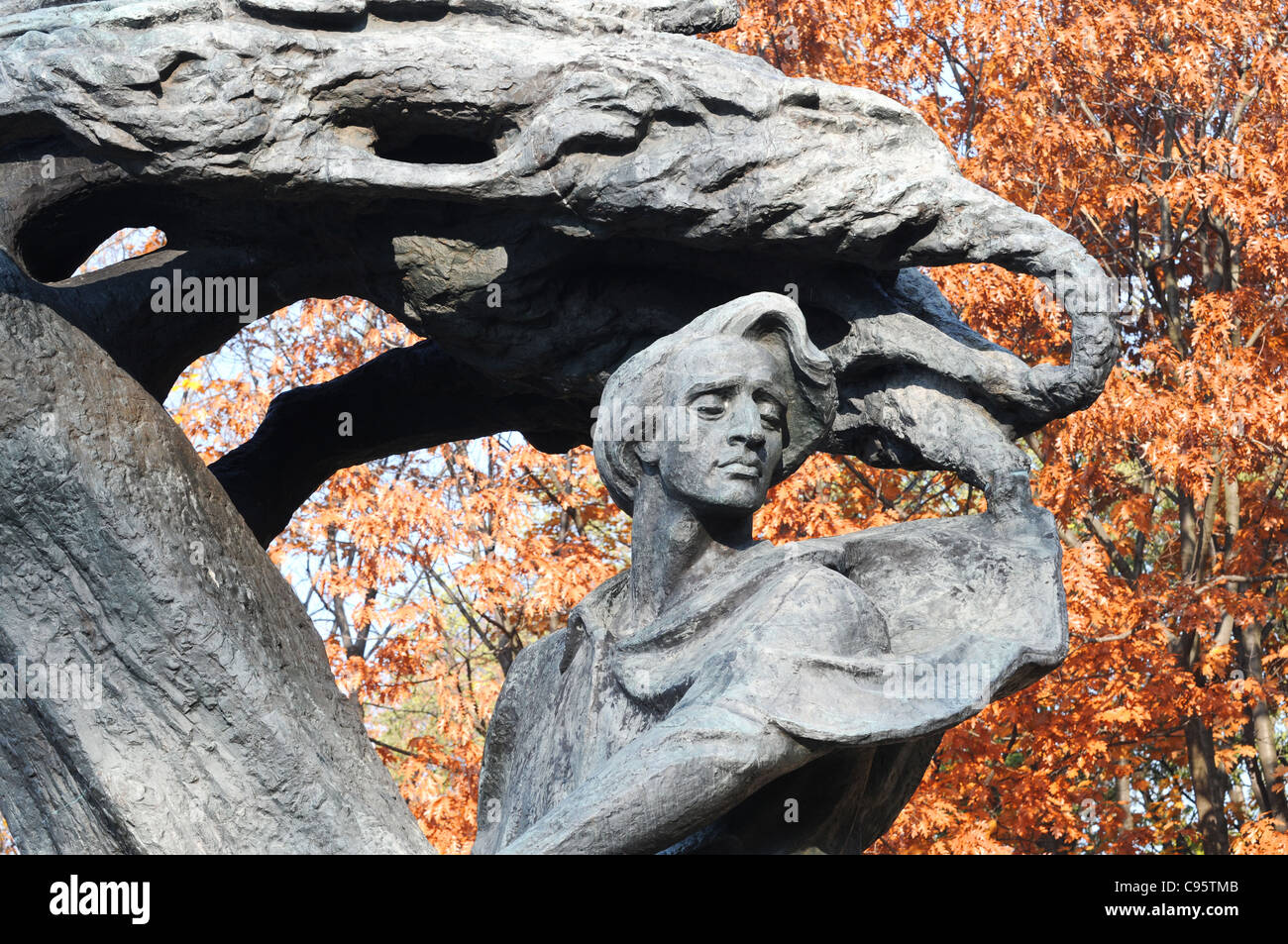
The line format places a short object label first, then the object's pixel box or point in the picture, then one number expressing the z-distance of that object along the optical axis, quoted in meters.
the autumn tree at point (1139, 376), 9.88
